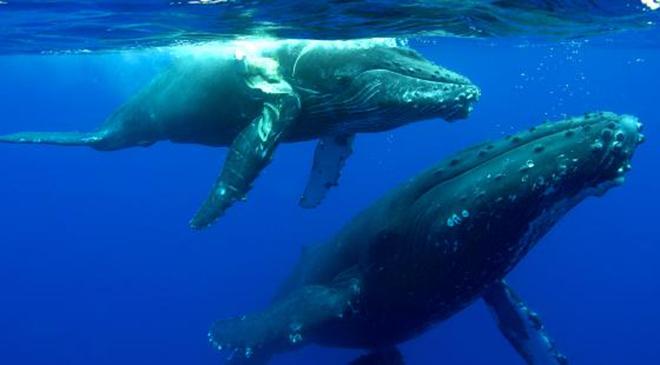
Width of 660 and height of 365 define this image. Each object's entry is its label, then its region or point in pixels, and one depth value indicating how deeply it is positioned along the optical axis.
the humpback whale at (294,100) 8.45
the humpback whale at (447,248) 6.36
